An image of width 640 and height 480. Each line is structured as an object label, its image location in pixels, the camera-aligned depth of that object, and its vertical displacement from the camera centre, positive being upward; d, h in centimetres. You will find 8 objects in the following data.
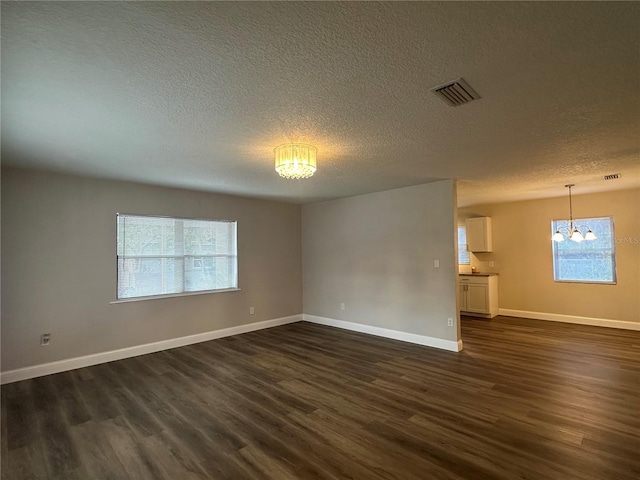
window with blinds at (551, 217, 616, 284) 566 -24
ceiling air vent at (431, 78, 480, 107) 196 +100
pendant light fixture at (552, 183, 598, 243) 545 +17
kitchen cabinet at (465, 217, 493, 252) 685 +24
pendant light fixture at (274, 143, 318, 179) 282 +80
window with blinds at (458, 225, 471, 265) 737 -7
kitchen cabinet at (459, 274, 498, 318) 654 -106
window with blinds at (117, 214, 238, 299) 456 -8
